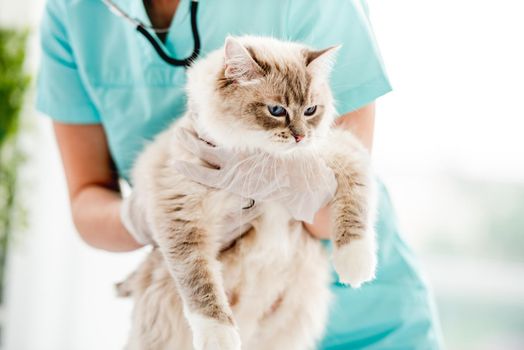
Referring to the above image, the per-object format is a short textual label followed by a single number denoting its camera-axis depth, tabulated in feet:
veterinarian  3.93
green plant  7.71
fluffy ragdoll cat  3.47
